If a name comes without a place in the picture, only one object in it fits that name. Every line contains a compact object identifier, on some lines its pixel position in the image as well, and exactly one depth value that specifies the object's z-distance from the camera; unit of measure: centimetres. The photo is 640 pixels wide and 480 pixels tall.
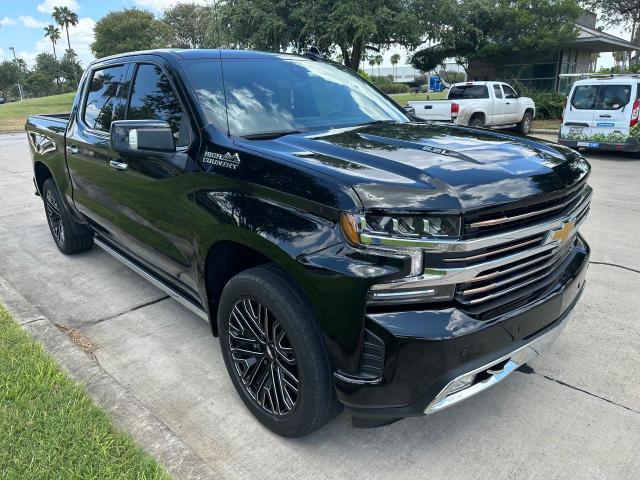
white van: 1148
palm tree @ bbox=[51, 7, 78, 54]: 7691
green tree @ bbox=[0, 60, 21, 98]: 8188
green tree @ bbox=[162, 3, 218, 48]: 5866
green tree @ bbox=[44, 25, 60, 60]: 7994
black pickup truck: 197
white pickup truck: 1468
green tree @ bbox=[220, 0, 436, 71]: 2067
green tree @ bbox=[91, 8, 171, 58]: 5056
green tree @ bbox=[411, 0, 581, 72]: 2050
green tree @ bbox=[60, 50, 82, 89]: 7619
